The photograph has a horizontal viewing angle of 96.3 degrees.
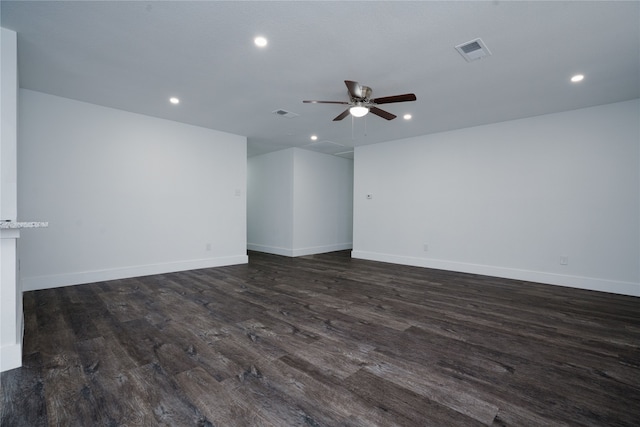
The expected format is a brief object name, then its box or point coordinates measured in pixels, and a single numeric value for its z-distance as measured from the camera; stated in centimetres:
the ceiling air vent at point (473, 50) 258
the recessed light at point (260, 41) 254
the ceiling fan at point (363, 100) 300
